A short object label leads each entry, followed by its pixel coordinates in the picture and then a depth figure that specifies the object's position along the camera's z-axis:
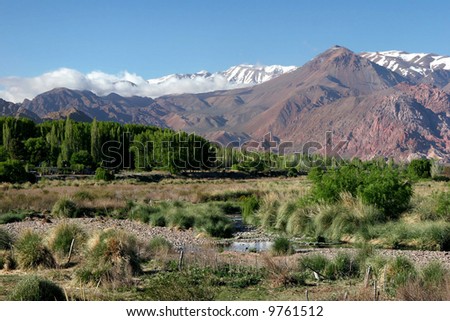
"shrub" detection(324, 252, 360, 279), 15.15
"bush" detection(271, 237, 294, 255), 19.44
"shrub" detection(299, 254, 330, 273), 15.72
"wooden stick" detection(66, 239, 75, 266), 16.36
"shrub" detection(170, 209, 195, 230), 29.11
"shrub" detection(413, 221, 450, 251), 21.23
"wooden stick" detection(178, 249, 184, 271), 15.16
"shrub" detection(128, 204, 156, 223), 31.61
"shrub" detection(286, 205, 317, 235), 26.16
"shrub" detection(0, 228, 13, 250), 18.34
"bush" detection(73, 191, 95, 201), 38.66
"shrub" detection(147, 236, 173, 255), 18.04
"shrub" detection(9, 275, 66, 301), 10.80
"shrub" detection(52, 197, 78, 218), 32.78
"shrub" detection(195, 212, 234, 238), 26.77
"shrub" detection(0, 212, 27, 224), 30.00
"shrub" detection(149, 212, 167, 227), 30.05
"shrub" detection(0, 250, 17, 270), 16.00
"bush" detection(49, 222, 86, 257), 17.30
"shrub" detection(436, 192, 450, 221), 24.64
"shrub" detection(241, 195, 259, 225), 32.17
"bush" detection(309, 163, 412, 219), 26.55
